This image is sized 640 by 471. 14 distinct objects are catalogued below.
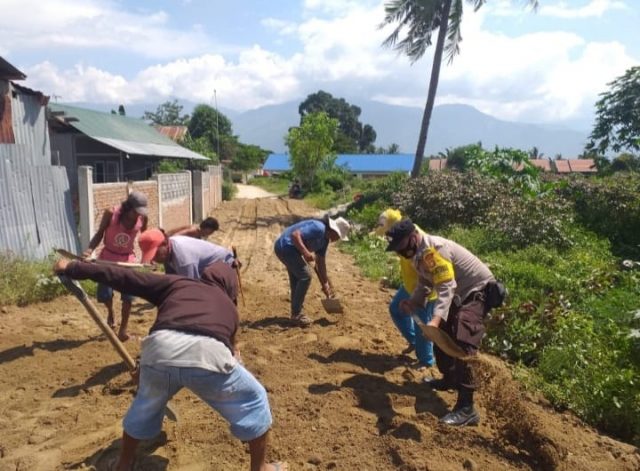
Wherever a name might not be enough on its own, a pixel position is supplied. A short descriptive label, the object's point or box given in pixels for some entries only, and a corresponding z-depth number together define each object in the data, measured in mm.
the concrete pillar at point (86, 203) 7555
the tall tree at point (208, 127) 53406
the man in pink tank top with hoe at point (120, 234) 4883
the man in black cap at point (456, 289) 3619
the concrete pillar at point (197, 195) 16031
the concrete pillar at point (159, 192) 11211
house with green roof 16658
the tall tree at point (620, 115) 21438
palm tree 18016
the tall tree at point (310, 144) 31734
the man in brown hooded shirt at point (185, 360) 2578
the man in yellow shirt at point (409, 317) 4551
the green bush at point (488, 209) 9578
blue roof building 54969
